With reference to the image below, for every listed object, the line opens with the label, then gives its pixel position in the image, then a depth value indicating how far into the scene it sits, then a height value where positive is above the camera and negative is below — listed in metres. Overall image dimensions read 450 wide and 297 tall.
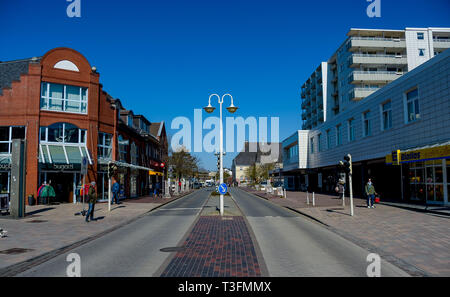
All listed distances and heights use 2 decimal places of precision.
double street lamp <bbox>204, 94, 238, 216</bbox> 16.63 +3.10
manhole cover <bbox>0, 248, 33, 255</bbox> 7.98 -1.95
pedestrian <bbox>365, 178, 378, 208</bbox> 18.83 -1.36
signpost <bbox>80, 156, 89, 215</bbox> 17.53 +0.46
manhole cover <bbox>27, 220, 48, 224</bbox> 14.16 -2.12
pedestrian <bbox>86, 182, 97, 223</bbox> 14.38 -1.11
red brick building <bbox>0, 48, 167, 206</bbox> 22.52 +3.84
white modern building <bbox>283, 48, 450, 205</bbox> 18.48 +2.66
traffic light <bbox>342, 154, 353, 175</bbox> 15.83 +0.32
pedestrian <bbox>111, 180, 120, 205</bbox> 23.50 -1.33
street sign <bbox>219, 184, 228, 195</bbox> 16.17 -0.79
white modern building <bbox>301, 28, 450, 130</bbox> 51.16 +18.80
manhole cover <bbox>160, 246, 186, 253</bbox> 8.09 -1.94
